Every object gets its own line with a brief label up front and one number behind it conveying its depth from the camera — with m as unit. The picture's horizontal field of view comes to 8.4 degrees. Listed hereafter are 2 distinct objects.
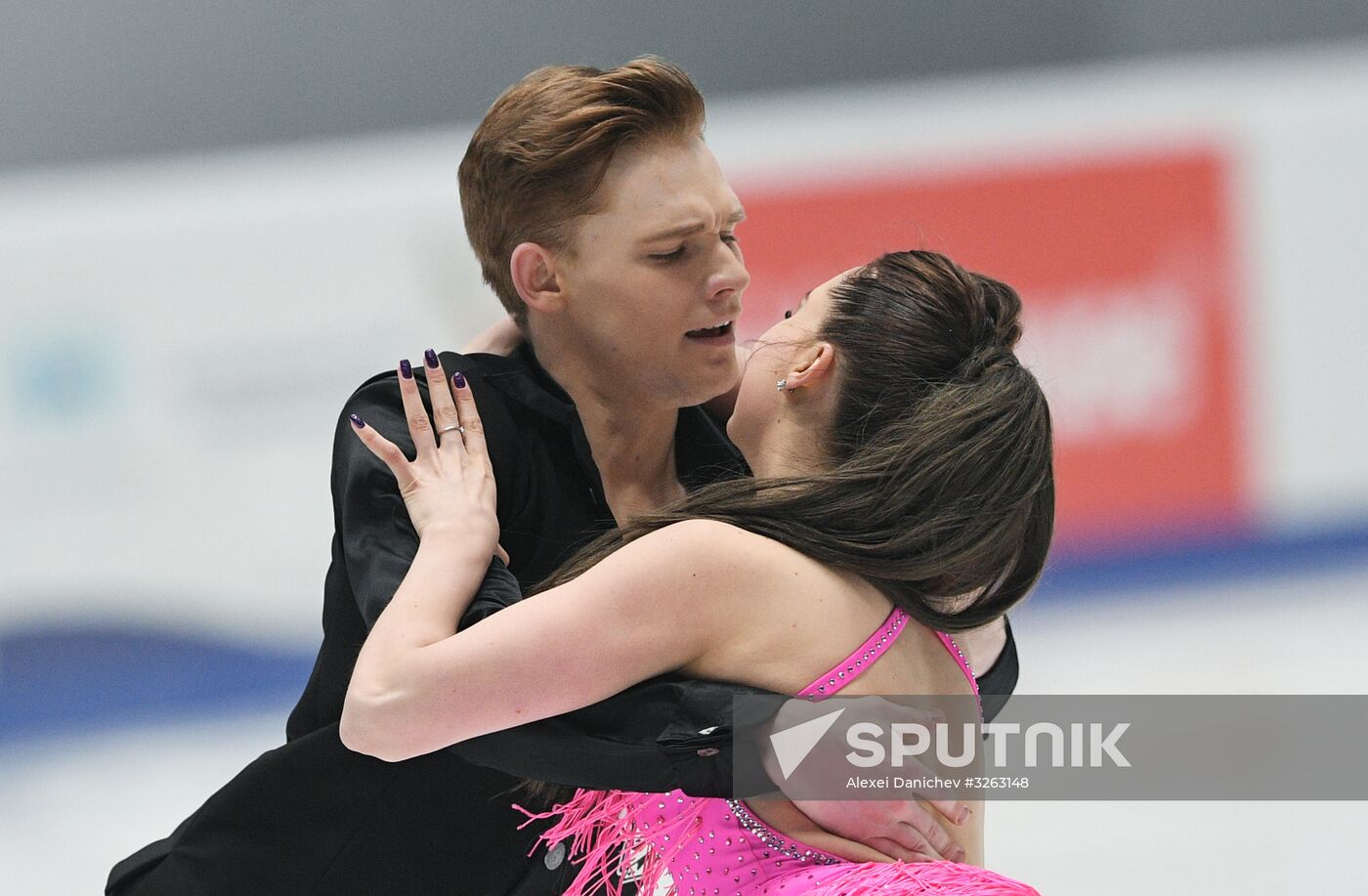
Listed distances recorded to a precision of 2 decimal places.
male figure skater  7.40
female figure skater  7.18
